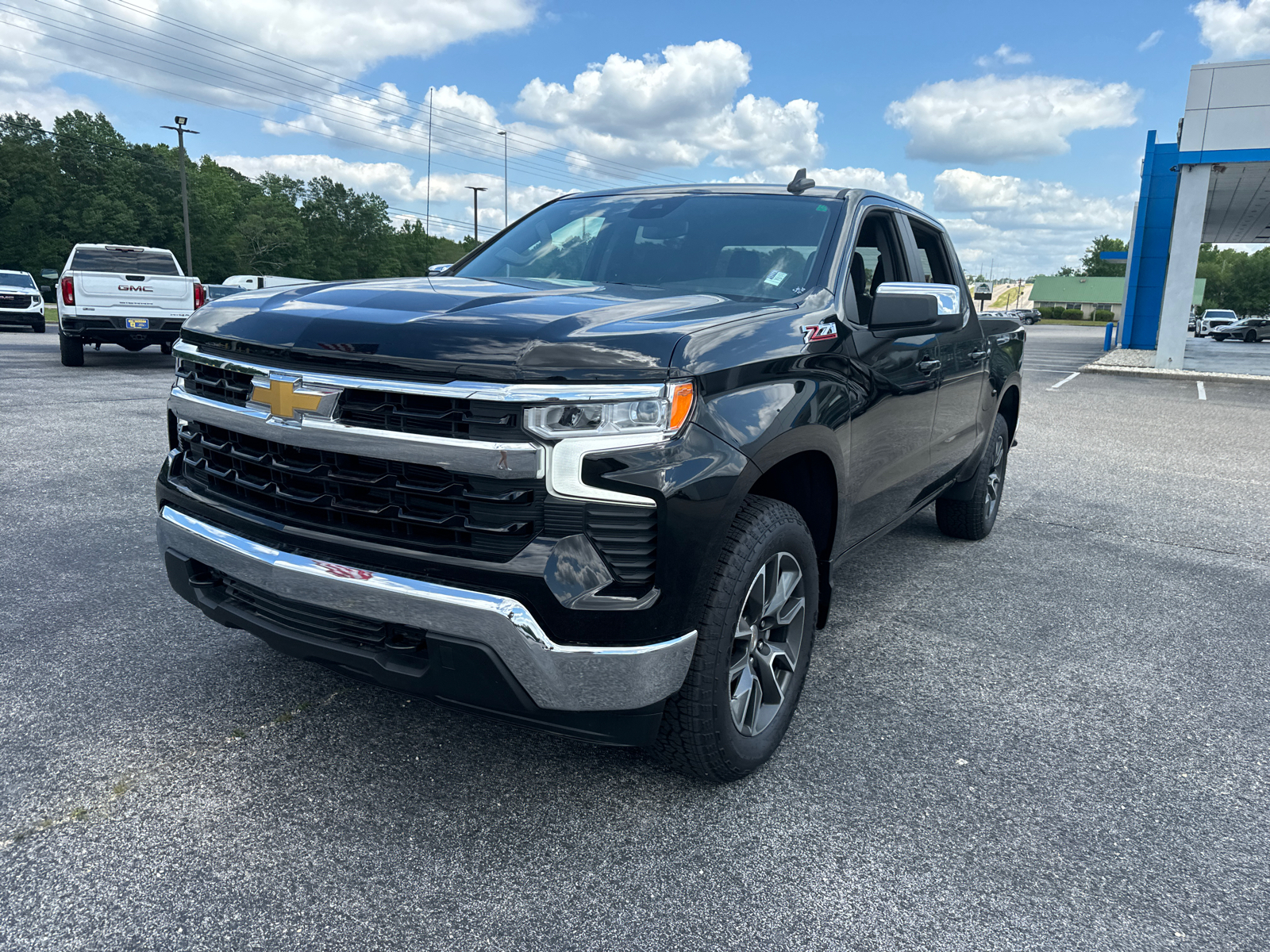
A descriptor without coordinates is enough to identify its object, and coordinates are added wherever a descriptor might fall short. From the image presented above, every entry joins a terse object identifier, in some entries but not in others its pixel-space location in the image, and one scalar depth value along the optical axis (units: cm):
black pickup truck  222
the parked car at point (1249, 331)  4622
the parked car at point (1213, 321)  5616
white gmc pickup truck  1305
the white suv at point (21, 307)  2352
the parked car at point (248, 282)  2790
